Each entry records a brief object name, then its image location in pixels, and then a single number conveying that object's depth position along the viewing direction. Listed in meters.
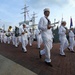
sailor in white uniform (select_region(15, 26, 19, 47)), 6.59
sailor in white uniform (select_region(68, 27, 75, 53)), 5.36
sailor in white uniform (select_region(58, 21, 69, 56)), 4.15
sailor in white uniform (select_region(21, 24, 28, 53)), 4.84
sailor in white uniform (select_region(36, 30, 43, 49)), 6.20
